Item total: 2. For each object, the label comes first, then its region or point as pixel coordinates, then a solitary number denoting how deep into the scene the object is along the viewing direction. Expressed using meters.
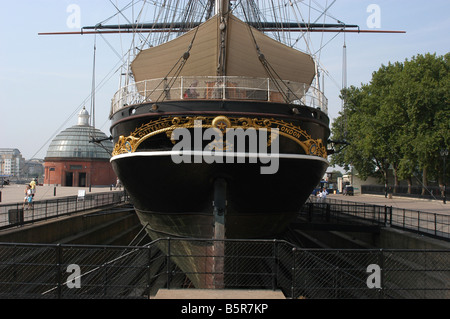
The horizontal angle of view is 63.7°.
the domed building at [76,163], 55.72
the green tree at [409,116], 31.47
